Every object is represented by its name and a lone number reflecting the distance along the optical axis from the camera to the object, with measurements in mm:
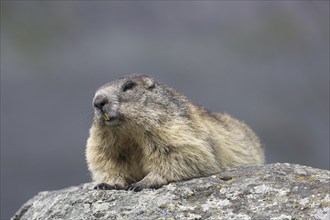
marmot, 13180
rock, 11078
